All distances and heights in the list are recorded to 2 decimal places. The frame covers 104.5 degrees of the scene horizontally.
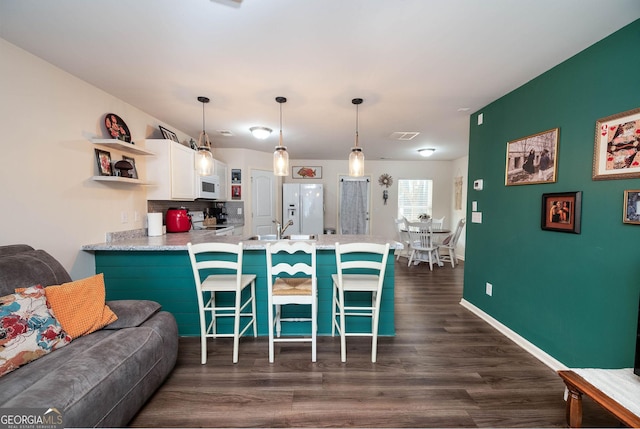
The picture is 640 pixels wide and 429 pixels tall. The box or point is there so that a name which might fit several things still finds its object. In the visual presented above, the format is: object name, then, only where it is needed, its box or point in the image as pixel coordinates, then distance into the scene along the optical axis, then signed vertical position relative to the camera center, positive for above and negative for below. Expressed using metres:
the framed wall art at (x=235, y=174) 4.79 +0.55
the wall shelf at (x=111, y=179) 2.29 +0.22
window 6.29 +0.12
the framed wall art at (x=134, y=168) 2.66 +0.38
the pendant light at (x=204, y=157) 2.50 +0.46
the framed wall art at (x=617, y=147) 1.49 +0.36
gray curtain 6.07 -0.11
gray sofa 1.07 -0.82
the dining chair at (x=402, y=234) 5.46 -0.75
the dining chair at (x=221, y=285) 1.92 -0.69
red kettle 3.38 -0.25
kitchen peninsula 2.35 -0.74
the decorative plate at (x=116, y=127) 2.46 +0.77
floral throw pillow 1.21 -0.67
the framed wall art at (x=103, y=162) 2.36 +0.39
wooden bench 1.05 -0.90
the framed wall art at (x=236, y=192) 4.79 +0.20
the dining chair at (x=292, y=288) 1.93 -0.71
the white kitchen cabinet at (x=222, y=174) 4.23 +0.49
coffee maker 4.80 -0.19
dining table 4.84 -0.49
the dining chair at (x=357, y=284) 1.94 -0.68
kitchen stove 3.86 -0.33
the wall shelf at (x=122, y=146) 2.29 +0.55
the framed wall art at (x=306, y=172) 6.12 +0.75
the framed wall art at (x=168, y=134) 3.21 +0.92
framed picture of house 2.00 +0.39
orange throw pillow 1.48 -0.65
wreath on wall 6.21 +0.57
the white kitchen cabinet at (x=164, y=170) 3.00 +0.39
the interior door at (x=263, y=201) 4.95 +0.03
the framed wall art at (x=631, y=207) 1.48 -0.02
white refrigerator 5.54 -0.10
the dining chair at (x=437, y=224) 5.82 -0.50
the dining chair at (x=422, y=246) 4.87 -0.88
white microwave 3.61 +0.23
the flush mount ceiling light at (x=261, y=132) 3.37 +0.97
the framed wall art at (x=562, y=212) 1.80 -0.07
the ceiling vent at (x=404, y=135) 3.75 +1.06
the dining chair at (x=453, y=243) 5.04 -0.84
